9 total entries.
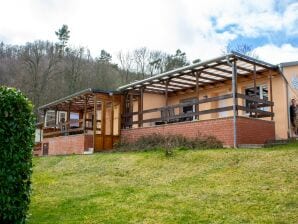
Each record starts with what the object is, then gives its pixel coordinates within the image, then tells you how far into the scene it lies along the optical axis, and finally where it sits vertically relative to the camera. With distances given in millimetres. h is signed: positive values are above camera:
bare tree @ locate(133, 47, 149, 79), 28165 +8275
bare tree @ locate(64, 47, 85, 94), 28237 +6963
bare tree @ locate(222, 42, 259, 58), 26262 +8685
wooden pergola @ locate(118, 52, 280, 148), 9417 +2367
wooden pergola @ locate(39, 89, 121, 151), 12256 +1357
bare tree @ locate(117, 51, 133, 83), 28991 +8349
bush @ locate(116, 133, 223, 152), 9103 -528
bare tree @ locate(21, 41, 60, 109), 27501 +7321
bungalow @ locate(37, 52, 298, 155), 9318 +1272
